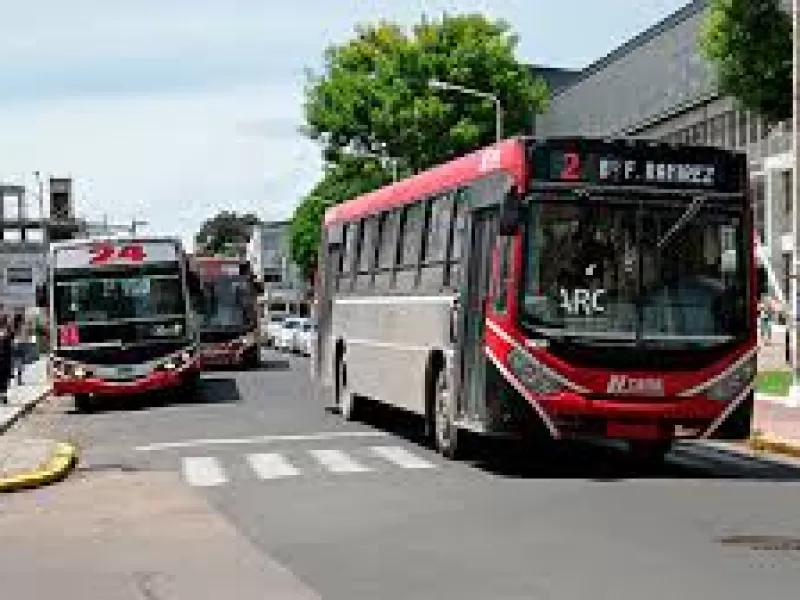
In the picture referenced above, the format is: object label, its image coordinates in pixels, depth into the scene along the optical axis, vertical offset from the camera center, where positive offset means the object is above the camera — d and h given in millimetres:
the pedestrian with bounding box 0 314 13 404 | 32594 -1553
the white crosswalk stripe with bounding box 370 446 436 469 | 18092 -1932
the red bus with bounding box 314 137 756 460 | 16203 -144
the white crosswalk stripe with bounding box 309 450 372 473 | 17869 -1948
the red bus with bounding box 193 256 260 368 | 46875 -1073
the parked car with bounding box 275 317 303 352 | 68375 -2205
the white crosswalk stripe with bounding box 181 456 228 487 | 17078 -1994
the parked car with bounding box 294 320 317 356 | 63125 -2239
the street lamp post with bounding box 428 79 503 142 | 58125 +6454
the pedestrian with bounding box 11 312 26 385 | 42094 -1840
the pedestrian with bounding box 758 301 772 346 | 53075 -1374
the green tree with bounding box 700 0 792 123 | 31969 +4224
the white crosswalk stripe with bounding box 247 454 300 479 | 17578 -1970
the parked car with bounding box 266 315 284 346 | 74938 -2272
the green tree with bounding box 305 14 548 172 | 69625 +7652
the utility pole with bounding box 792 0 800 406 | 23859 +1038
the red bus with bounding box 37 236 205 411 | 29656 -663
